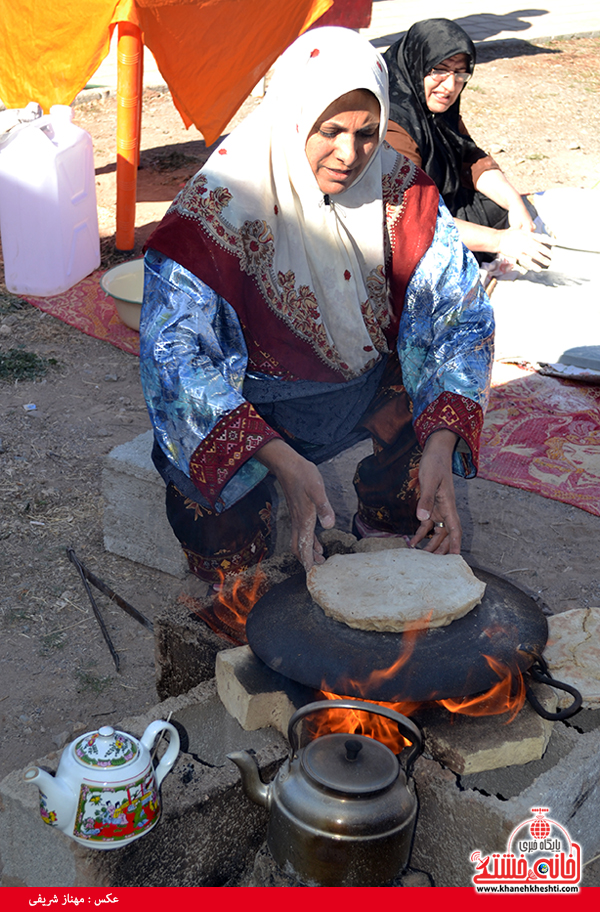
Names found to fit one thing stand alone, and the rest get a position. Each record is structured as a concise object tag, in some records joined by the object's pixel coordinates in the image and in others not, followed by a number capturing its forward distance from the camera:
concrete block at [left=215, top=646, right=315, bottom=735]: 1.81
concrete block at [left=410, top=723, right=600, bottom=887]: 1.60
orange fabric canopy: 4.94
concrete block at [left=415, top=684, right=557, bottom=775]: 1.68
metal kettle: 1.46
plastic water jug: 4.81
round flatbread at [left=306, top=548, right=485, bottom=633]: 1.76
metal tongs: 2.54
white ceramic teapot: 1.49
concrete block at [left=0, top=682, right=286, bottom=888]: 1.57
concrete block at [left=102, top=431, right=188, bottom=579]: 2.80
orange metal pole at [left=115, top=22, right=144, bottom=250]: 5.12
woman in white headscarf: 2.00
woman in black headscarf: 4.11
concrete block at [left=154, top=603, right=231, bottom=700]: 2.07
